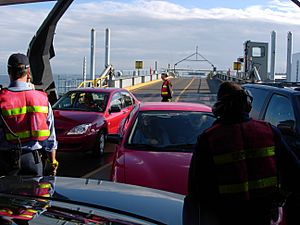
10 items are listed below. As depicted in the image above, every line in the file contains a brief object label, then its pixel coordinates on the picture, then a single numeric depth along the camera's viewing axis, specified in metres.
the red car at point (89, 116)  9.99
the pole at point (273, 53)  28.44
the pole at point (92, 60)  30.13
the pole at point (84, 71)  28.71
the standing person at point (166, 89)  17.23
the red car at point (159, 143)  5.29
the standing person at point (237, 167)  3.14
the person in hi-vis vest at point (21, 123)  4.62
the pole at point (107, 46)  34.51
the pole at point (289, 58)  26.98
